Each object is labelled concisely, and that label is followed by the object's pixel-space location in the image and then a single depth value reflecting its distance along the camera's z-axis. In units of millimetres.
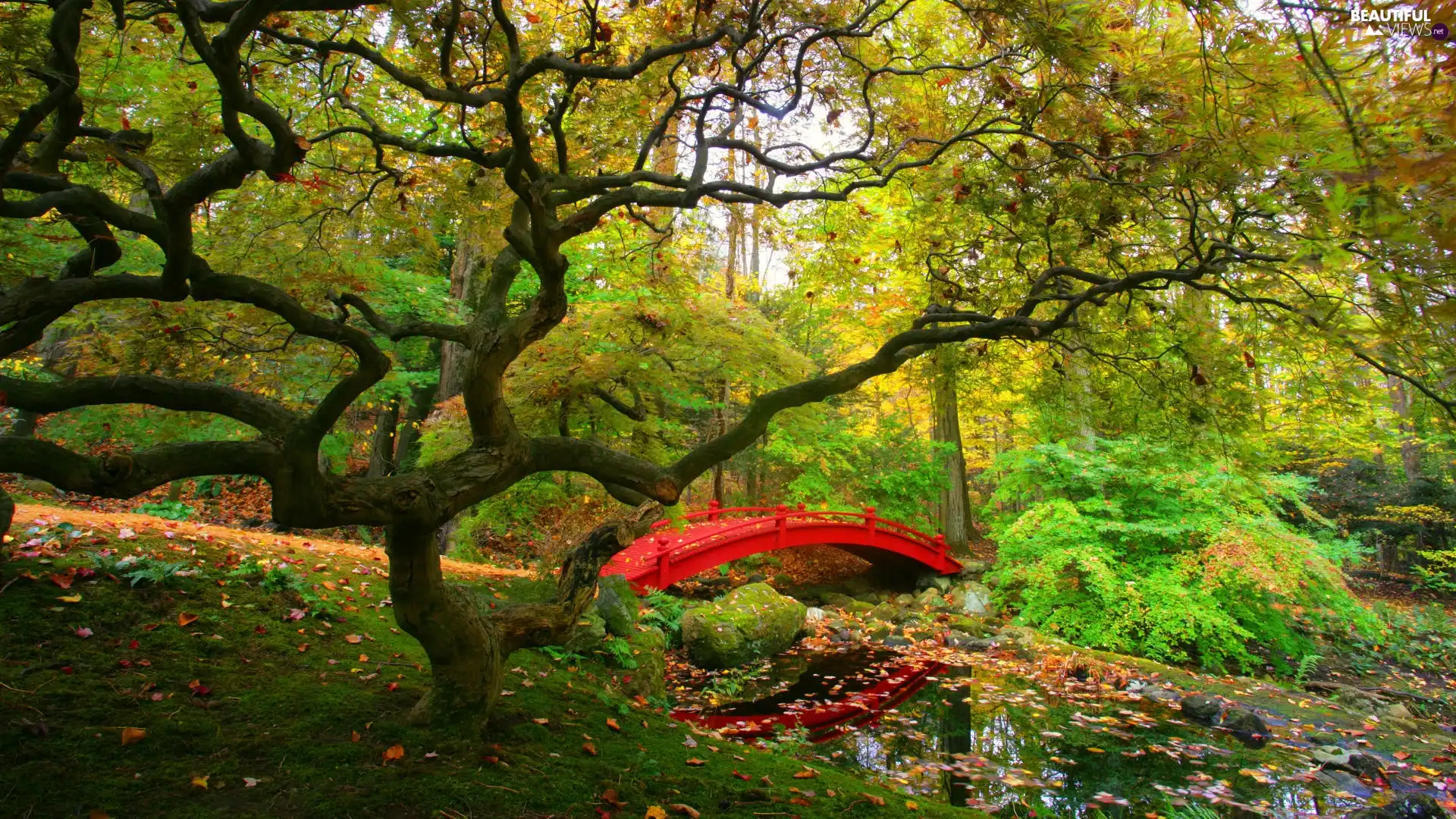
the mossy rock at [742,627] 8288
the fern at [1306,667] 8805
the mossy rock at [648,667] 5434
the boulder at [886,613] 11345
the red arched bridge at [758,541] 9445
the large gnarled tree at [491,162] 2529
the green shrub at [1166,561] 8438
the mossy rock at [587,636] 5395
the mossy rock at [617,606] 6000
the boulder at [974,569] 13234
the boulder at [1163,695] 7430
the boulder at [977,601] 11484
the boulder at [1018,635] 9516
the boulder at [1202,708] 6867
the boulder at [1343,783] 5266
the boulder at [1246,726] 6320
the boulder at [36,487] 9766
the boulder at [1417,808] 4742
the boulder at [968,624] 10250
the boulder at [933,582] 12844
